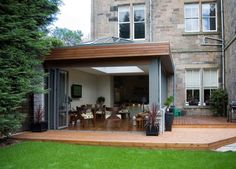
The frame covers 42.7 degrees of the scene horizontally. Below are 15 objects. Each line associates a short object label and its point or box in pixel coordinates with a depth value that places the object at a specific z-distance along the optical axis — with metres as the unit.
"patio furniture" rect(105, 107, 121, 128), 10.77
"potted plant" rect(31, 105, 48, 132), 9.70
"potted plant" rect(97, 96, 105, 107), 16.90
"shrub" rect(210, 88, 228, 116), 14.34
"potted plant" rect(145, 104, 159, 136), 8.72
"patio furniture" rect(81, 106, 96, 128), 11.13
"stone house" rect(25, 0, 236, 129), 14.64
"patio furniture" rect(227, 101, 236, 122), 12.09
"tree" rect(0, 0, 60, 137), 7.52
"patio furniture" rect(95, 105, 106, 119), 13.09
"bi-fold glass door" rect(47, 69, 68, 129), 10.20
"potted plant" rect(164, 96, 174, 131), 9.99
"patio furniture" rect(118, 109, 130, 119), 13.36
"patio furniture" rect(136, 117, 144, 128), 10.07
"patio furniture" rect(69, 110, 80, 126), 11.23
